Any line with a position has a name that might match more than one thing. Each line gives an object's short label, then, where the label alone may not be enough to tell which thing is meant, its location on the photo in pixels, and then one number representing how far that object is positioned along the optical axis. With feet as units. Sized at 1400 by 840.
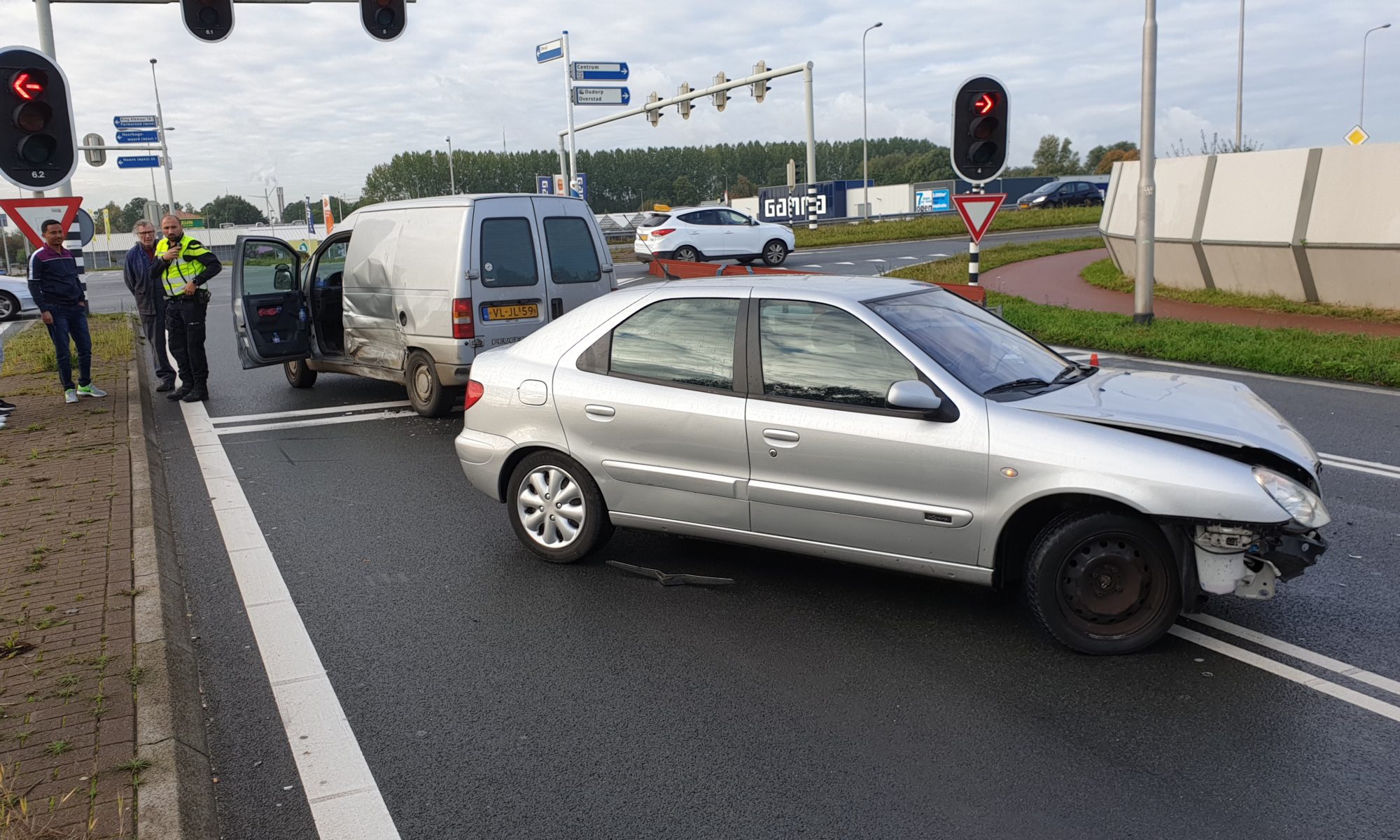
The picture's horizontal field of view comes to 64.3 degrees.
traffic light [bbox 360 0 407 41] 53.47
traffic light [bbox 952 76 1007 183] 41.37
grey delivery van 33.17
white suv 92.73
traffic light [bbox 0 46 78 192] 33.37
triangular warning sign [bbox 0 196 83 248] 37.68
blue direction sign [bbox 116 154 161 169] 157.28
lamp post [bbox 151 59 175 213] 156.41
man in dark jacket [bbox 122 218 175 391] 39.75
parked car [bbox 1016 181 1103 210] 149.48
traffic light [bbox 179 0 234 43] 51.72
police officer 37.88
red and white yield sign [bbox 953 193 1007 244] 41.06
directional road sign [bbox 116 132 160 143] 135.03
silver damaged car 14.58
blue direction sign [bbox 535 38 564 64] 118.93
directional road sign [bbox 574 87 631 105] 119.44
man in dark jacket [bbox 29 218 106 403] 36.17
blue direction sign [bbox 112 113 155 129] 135.74
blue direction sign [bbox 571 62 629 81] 119.34
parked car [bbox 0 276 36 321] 85.56
